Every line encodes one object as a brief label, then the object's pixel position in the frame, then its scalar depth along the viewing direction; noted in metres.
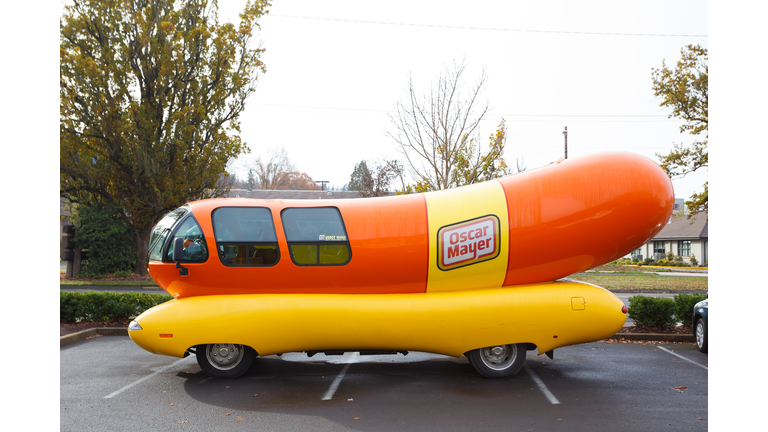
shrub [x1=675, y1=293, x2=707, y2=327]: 11.12
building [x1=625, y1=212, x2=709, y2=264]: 49.81
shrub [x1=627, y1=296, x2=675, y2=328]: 11.12
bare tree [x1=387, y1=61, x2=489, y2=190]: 17.69
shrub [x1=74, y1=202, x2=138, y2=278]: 24.44
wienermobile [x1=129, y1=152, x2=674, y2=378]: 7.29
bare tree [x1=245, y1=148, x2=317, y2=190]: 64.12
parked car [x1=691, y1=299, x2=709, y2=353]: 9.27
